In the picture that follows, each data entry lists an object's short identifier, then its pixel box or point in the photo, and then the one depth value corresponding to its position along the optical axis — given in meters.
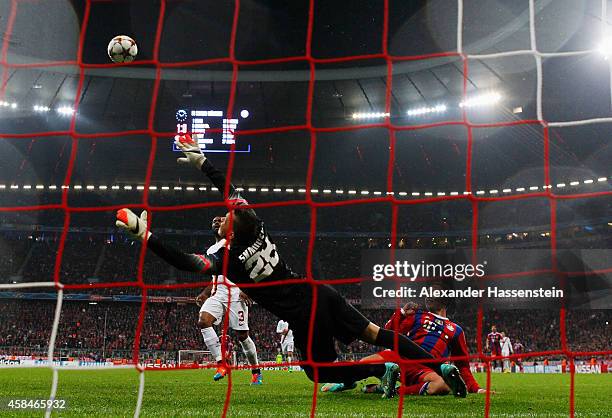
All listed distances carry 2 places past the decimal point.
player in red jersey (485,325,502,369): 19.67
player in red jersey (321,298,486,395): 7.18
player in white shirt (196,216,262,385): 9.48
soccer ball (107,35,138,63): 7.45
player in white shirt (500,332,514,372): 21.38
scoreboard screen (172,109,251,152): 28.02
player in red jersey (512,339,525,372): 21.25
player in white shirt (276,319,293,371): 19.26
